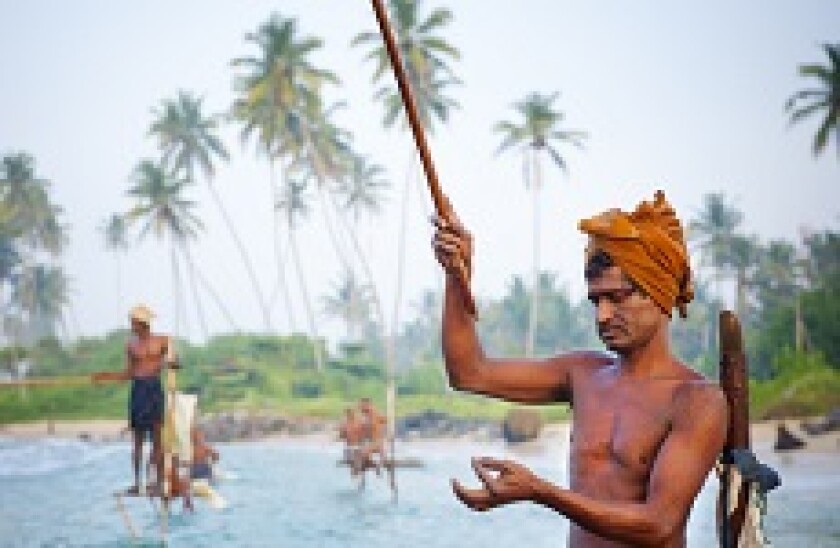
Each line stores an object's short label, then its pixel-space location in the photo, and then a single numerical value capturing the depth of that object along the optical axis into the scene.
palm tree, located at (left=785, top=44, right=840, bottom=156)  28.34
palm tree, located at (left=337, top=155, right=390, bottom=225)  47.97
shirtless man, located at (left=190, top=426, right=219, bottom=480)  18.05
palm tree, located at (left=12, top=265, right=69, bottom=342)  50.47
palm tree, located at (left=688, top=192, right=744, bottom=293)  41.72
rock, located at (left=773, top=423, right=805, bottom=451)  22.89
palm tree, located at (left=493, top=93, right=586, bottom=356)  36.16
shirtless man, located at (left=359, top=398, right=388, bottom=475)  18.17
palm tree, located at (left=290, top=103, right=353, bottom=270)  36.44
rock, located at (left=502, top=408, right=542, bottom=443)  28.48
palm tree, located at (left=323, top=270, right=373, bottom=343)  54.69
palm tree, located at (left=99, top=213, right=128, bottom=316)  53.18
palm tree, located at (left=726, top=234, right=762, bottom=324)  41.75
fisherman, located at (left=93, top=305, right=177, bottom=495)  10.21
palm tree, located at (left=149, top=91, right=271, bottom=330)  41.44
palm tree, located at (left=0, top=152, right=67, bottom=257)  44.91
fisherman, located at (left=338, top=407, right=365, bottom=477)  18.36
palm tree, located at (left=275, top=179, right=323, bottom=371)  44.75
